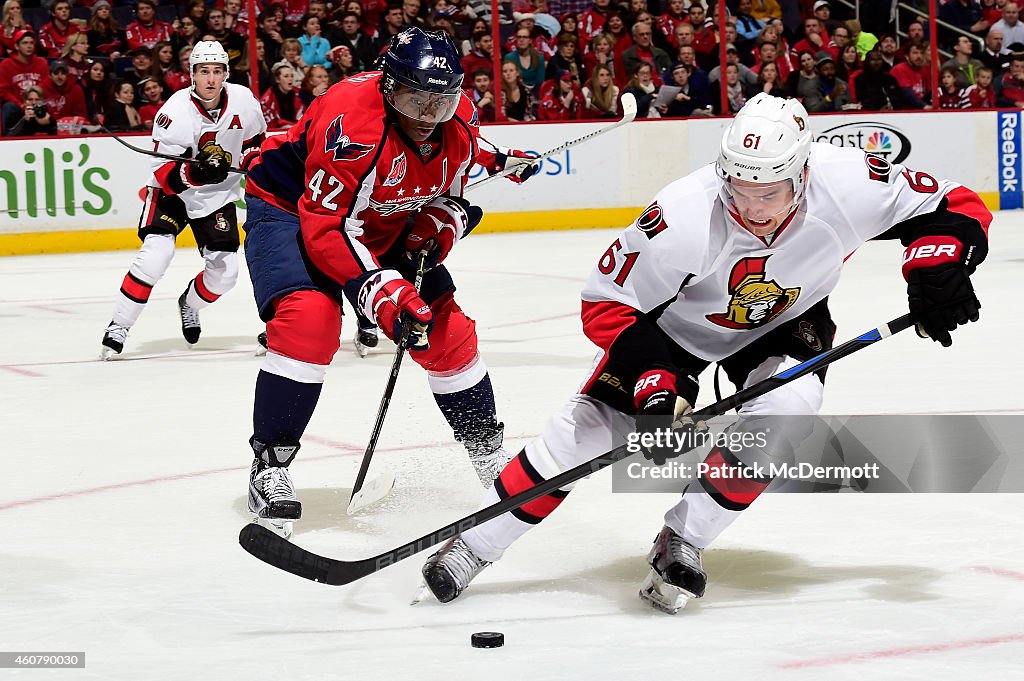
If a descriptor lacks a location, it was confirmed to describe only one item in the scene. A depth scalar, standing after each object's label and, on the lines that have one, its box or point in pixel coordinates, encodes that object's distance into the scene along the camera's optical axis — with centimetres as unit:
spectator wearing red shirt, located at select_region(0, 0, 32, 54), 1903
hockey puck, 442
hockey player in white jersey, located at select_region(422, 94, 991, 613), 466
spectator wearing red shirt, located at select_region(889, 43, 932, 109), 2133
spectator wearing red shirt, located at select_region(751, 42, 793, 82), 2103
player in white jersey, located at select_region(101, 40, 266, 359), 1120
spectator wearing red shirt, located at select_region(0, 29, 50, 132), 1855
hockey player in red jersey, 585
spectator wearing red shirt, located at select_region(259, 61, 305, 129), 1917
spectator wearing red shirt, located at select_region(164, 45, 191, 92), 1898
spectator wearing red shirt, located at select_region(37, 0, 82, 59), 1920
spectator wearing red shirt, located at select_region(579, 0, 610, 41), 2112
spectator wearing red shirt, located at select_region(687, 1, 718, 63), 2109
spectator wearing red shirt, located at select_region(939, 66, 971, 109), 2144
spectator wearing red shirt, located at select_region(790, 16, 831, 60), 2167
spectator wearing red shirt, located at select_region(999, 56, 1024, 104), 2159
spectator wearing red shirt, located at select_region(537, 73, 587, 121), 2048
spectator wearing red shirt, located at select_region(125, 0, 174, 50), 1928
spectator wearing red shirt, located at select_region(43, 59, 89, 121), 1875
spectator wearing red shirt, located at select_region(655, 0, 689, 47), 2125
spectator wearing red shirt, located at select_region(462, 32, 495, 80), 2030
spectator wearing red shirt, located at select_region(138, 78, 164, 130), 1892
